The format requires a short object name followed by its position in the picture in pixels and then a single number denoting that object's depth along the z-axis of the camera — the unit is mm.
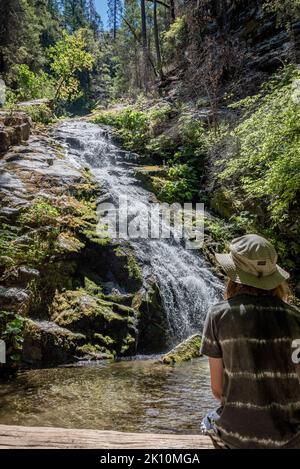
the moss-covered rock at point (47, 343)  7511
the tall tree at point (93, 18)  59738
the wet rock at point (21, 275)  8141
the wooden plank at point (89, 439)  2422
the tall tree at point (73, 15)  54500
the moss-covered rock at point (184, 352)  7727
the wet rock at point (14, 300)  7543
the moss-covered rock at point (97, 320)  8398
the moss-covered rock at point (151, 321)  8953
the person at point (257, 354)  1983
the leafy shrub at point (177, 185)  15008
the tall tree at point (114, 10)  56188
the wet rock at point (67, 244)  9481
